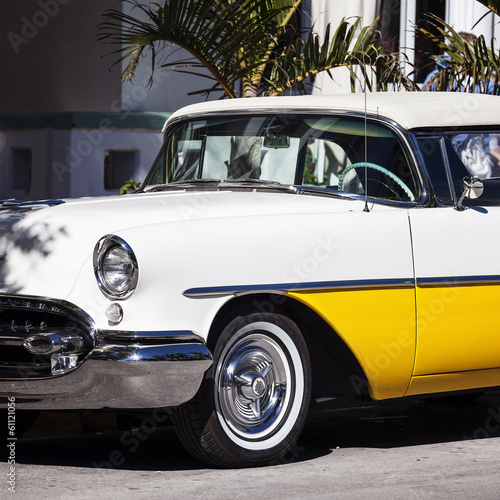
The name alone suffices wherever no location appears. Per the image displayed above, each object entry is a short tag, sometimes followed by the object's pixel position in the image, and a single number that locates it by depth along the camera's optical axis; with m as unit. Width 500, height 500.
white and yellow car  9.53
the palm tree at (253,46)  17.64
